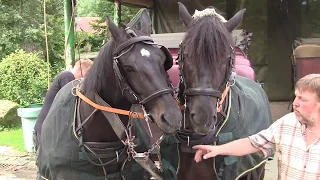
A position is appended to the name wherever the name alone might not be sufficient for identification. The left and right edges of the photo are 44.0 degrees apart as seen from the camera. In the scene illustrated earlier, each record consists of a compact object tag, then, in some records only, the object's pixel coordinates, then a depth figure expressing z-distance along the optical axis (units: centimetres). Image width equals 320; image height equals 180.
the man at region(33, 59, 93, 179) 393
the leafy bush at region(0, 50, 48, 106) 1077
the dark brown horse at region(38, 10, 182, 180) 229
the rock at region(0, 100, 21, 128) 947
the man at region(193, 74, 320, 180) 223
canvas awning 968
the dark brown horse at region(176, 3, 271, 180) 239
